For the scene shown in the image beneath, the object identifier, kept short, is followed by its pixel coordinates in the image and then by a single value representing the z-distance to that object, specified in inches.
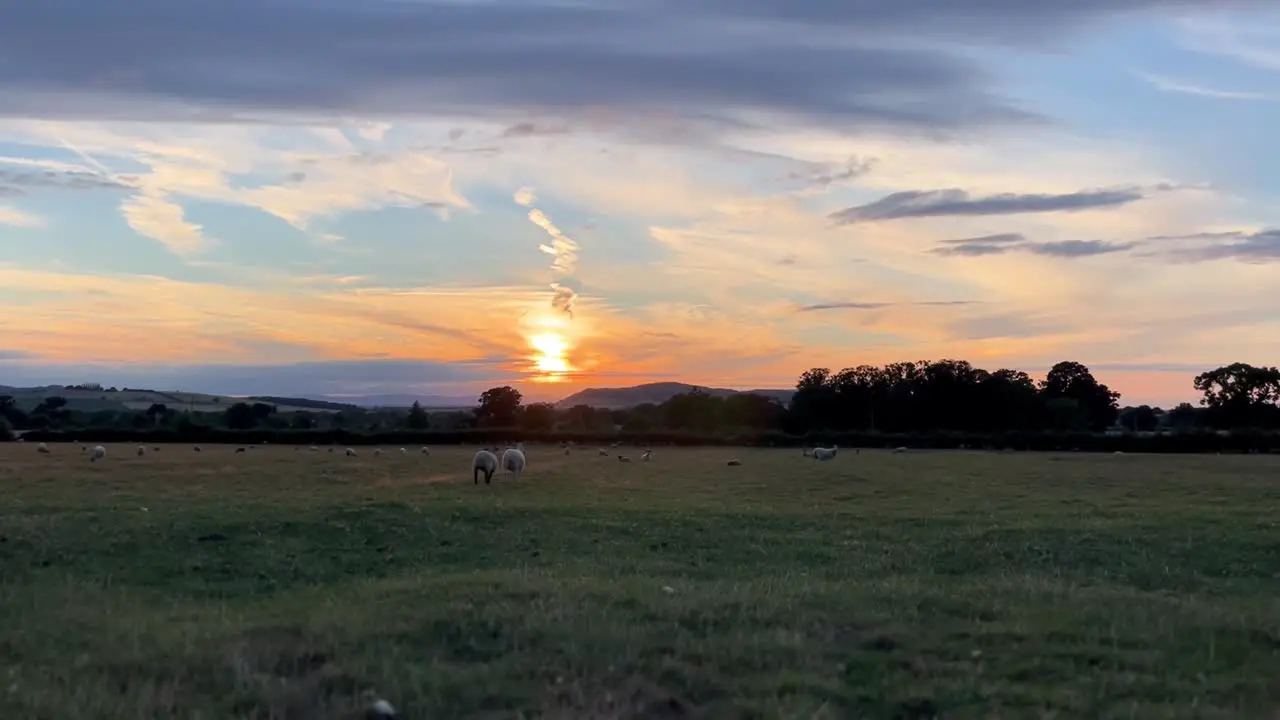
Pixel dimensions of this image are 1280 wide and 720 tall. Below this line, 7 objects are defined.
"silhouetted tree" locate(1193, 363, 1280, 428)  5004.9
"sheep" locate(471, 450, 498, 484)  1691.7
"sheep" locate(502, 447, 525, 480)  1879.9
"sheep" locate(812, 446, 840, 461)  2859.3
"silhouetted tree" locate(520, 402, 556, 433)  4618.6
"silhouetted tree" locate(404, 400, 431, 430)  4419.3
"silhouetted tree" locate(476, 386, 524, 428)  5034.5
